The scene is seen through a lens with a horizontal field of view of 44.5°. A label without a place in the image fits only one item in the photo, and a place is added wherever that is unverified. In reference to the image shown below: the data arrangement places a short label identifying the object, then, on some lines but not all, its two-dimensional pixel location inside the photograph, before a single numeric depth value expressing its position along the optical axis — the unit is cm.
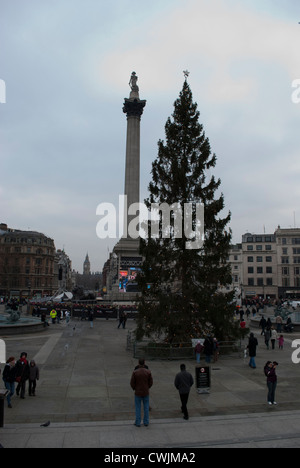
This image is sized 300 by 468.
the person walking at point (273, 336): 2185
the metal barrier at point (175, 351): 1864
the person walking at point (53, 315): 3570
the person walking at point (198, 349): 1723
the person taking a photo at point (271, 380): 1084
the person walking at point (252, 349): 1648
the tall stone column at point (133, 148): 6769
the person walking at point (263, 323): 2570
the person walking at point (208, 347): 1706
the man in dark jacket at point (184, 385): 976
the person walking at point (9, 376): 1077
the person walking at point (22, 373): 1119
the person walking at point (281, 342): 2155
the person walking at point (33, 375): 1169
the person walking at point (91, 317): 3296
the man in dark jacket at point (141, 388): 911
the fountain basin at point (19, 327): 2655
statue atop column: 7329
